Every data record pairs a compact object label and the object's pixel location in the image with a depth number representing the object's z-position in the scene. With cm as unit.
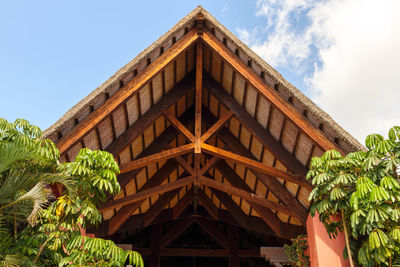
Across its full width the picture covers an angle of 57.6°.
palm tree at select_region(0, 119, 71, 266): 346
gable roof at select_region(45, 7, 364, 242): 520
